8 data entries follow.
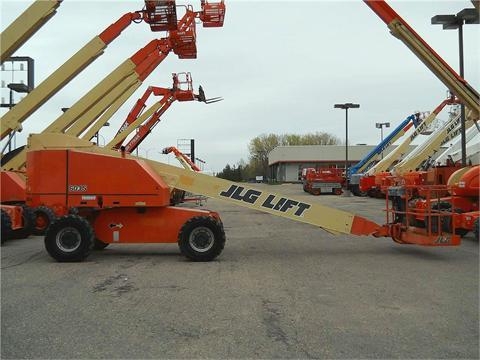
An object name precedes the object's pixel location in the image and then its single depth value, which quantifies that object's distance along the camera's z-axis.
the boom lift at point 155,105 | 28.30
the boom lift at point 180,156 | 29.94
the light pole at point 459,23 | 18.83
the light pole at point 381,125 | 67.69
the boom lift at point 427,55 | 12.48
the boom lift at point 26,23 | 13.20
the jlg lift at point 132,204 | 10.14
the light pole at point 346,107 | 46.53
